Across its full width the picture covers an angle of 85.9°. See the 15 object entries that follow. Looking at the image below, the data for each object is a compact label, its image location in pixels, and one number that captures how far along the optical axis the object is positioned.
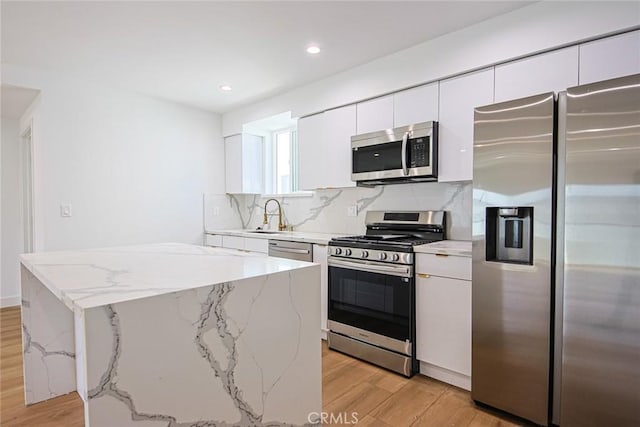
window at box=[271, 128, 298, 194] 4.25
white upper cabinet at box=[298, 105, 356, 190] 3.09
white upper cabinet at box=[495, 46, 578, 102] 1.94
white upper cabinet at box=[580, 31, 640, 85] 1.75
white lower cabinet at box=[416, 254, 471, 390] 2.16
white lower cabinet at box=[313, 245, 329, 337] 2.95
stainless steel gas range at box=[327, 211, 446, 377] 2.39
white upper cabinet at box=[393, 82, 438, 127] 2.53
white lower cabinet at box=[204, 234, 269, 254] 3.51
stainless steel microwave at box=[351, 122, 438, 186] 2.51
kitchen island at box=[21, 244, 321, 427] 0.92
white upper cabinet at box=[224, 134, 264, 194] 4.26
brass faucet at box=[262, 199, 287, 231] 4.10
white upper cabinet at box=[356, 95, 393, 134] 2.79
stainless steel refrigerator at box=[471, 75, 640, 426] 1.54
